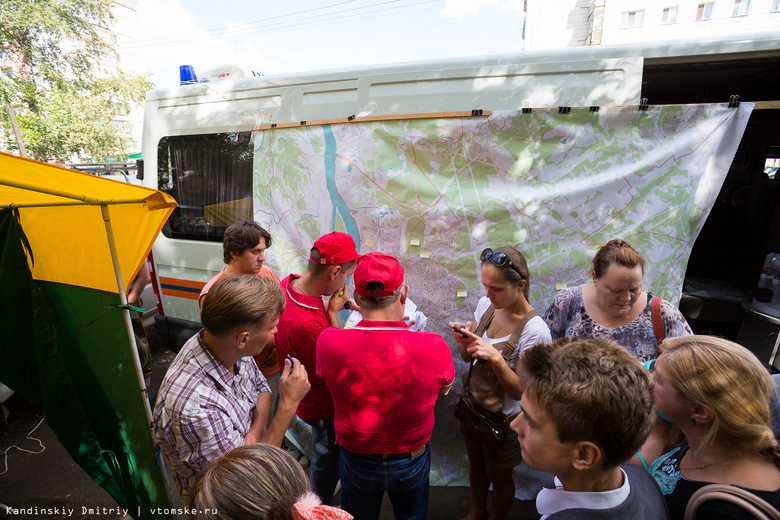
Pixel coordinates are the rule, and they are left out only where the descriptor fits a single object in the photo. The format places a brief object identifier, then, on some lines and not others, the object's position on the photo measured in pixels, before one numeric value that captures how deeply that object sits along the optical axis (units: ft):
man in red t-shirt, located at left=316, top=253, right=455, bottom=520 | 4.96
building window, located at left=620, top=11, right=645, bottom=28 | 71.31
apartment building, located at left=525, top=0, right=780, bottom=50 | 65.28
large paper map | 7.42
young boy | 3.05
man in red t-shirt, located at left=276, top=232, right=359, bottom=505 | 6.57
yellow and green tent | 5.70
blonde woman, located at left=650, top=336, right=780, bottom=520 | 3.48
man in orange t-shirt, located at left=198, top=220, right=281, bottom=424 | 8.52
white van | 7.63
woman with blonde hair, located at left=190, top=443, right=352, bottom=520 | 2.90
